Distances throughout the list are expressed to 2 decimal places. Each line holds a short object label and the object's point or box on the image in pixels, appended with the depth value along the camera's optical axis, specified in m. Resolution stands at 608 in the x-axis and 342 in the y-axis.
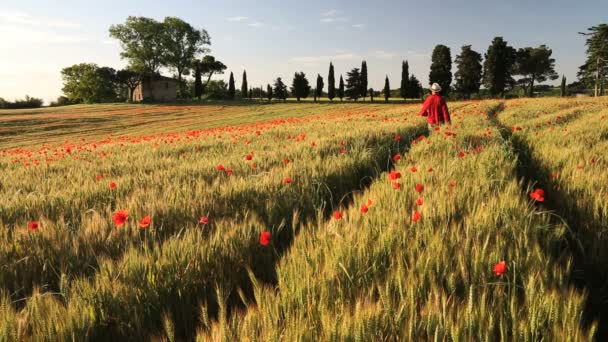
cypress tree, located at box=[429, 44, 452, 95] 74.06
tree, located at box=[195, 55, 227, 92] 85.88
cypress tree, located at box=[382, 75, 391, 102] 75.06
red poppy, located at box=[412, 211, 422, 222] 2.30
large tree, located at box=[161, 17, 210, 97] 79.75
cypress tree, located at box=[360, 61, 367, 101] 83.88
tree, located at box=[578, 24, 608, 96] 65.12
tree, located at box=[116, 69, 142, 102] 80.81
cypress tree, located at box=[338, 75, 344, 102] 83.97
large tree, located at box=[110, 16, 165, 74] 76.81
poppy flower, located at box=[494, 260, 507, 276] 1.54
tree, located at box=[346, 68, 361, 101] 83.38
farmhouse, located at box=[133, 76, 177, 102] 81.25
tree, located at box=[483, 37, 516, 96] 73.88
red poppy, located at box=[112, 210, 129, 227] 2.44
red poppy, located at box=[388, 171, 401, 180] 3.46
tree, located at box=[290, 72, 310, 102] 84.19
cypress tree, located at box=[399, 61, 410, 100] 79.19
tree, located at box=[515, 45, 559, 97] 93.70
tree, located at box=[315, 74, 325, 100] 87.69
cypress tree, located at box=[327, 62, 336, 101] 83.33
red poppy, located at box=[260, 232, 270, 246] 2.12
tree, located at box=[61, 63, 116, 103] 77.00
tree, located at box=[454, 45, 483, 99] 76.94
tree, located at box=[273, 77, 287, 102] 84.31
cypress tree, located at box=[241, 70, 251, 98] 93.56
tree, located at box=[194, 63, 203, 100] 80.31
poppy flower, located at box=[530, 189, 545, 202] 2.57
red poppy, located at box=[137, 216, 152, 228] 2.39
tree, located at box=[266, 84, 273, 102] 77.69
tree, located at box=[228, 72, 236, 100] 81.44
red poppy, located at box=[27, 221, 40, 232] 2.46
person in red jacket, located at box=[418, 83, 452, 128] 11.44
